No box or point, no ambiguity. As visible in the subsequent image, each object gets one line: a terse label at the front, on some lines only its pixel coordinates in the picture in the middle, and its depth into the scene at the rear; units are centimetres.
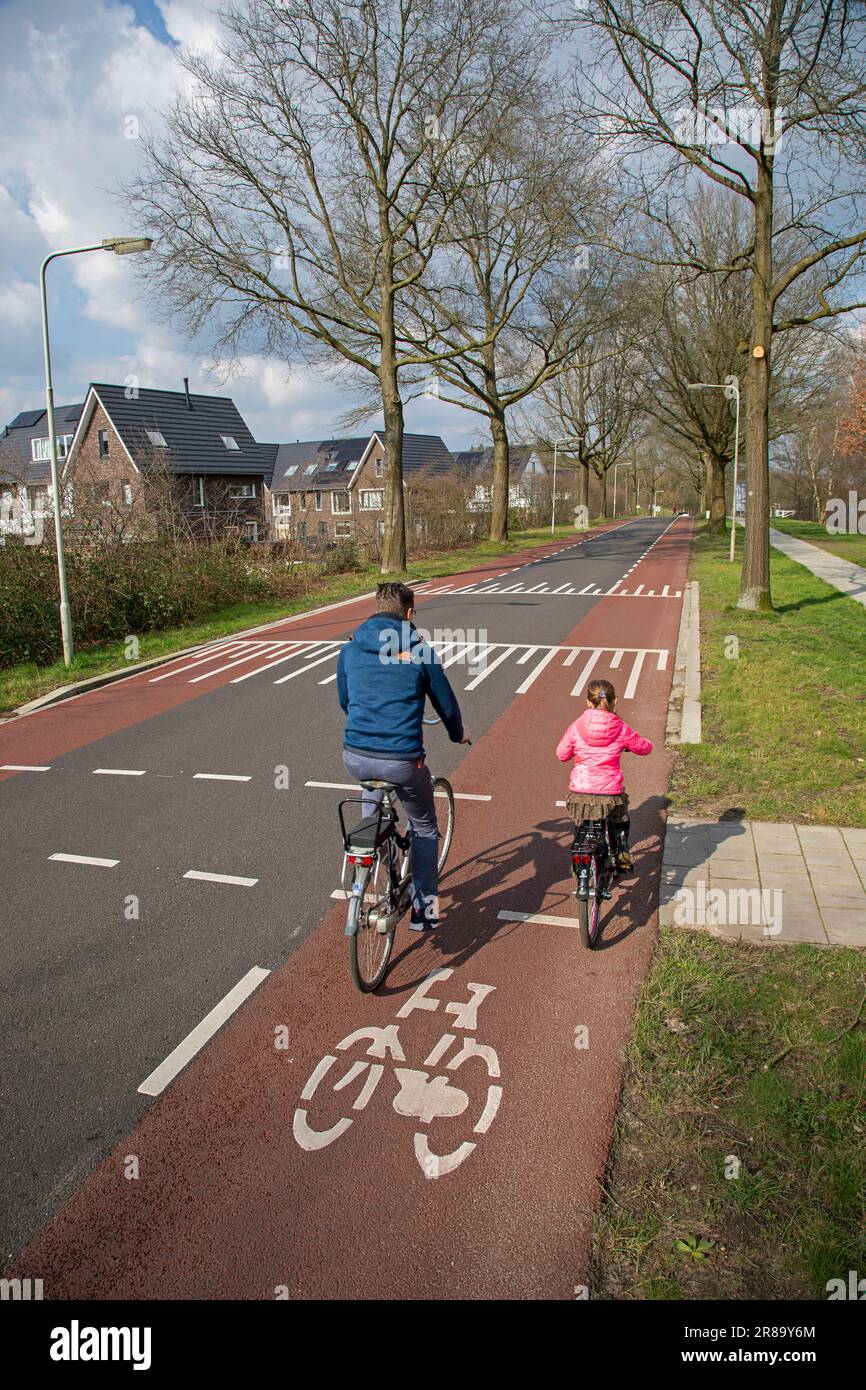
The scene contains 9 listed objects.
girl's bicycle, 464
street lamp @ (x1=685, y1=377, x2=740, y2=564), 2954
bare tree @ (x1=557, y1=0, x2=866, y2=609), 1186
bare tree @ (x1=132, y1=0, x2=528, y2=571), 2012
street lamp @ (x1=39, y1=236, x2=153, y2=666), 1153
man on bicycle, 436
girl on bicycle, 484
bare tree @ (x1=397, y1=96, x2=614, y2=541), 2031
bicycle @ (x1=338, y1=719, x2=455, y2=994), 412
